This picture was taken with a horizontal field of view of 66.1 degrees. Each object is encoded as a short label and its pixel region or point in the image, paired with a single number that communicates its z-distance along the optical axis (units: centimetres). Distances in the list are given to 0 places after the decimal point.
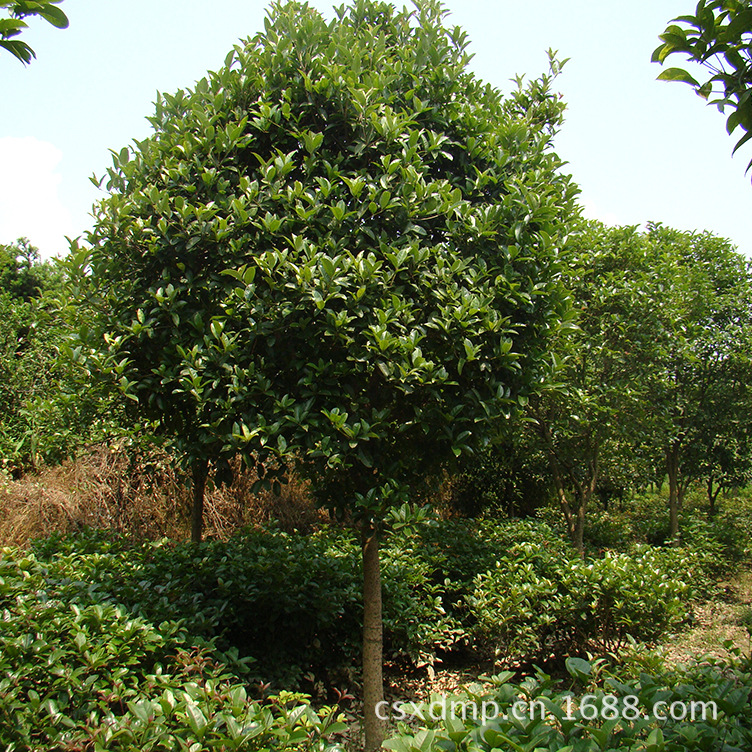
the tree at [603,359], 736
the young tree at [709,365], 1008
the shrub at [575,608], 527
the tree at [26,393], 696
